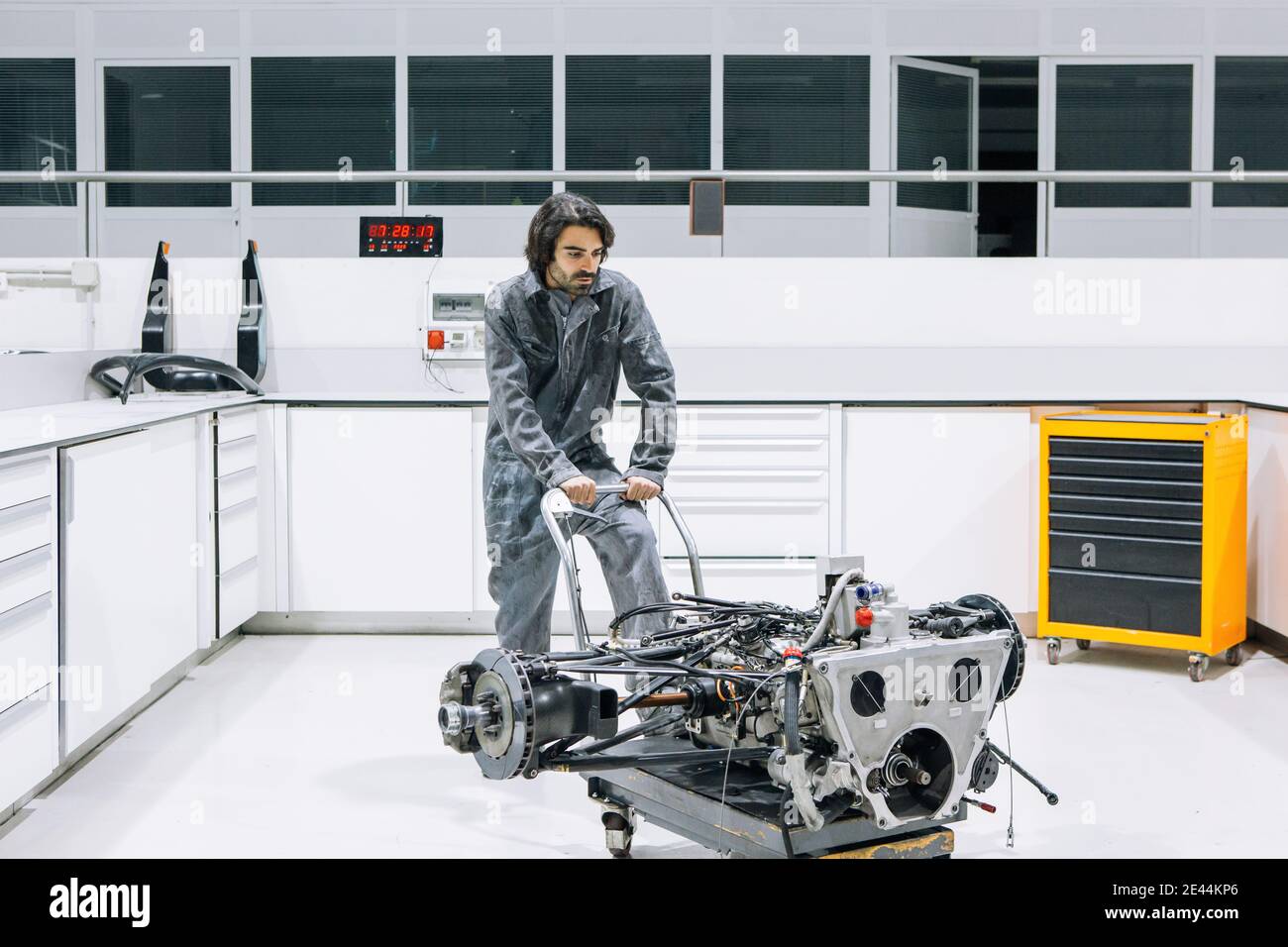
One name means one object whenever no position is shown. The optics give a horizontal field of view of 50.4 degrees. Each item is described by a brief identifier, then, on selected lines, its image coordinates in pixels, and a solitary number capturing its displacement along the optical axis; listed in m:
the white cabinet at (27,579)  2.59
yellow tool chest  3.99
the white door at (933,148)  7.97
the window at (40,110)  8.08
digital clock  4.73
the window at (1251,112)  8.23
